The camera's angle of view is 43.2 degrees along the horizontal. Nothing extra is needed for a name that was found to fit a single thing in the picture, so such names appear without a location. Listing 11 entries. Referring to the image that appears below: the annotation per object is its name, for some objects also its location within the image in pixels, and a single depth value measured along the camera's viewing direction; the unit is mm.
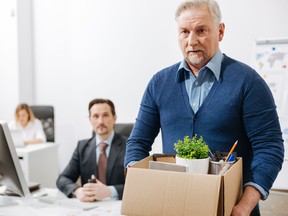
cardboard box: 901
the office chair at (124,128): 2811
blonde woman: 4043
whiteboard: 2738
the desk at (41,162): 3412
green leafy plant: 1045
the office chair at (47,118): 4113
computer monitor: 1505
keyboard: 1762
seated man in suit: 2445
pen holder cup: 1057
